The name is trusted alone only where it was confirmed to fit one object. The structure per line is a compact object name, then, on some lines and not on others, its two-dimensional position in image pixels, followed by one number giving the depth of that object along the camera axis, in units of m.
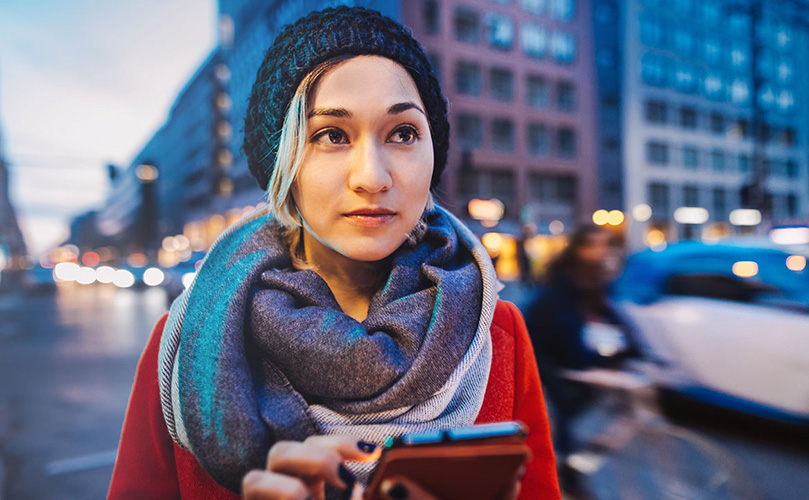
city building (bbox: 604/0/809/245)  24.72
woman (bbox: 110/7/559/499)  0.74
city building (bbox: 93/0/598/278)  19.41
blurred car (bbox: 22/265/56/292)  19.92
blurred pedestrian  3.11
